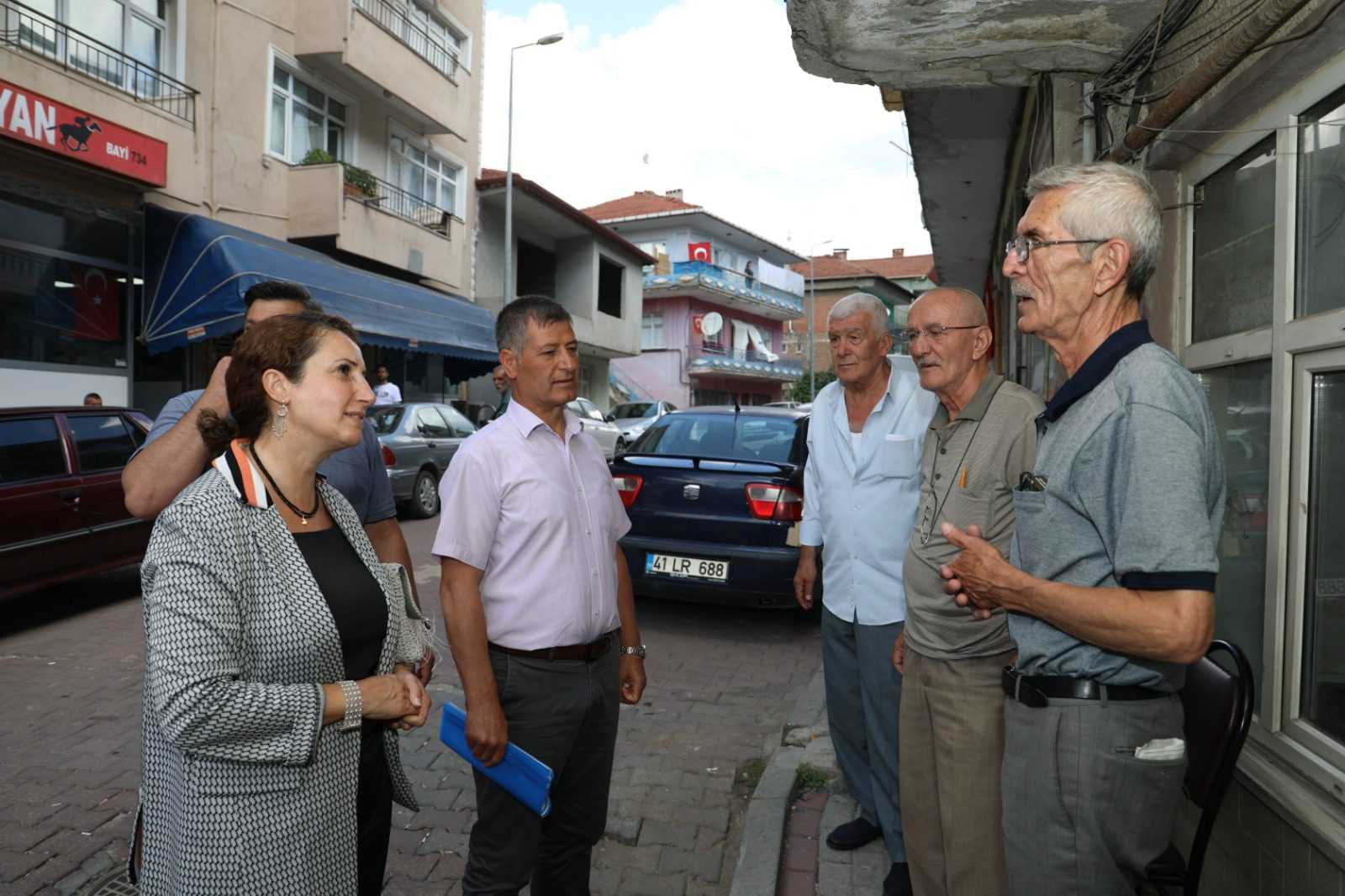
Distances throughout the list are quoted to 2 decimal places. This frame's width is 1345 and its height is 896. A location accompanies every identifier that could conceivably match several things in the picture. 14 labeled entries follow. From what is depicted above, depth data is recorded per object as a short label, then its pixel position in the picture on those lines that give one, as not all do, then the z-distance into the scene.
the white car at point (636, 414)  25.51
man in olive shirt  2.60
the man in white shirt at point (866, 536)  3.24
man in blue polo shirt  1.63
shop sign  10.05
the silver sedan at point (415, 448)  11.60
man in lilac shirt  2.44
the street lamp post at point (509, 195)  21.31
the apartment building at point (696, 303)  41.53
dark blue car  6.34
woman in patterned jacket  1.72
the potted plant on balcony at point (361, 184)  16.52
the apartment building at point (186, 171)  11.22
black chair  1.87
